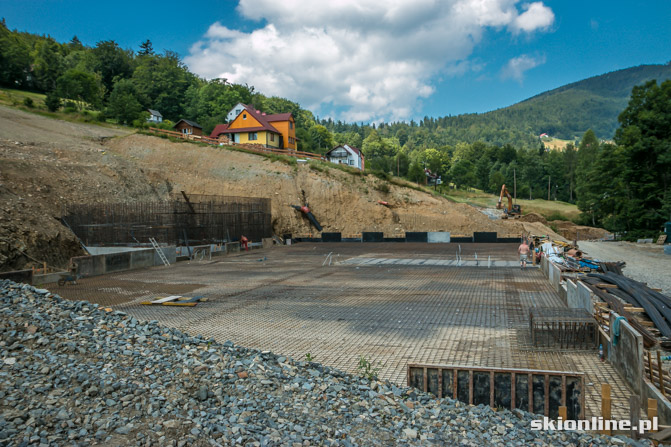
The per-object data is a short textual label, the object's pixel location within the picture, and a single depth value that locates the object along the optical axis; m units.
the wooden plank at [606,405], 5.64
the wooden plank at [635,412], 5.33
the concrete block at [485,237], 36.78
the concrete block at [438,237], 37.25
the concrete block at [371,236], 38.62
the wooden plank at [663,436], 5.05
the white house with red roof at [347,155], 73.19
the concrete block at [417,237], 37.91
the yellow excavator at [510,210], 54.58
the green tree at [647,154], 37.62
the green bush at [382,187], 45.78
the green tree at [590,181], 53.56
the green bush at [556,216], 69.10
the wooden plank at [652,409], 5.43
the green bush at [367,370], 6.87
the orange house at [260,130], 53.25
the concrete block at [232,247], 28.43
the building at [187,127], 60.34
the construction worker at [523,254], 20.45
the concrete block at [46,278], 15.50
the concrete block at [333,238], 39.03
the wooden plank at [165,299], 12.95
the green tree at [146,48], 107.93
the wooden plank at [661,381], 5.96
